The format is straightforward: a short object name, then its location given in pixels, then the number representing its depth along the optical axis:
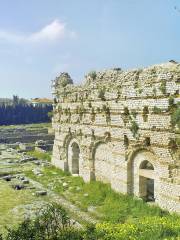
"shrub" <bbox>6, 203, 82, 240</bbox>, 8.79
